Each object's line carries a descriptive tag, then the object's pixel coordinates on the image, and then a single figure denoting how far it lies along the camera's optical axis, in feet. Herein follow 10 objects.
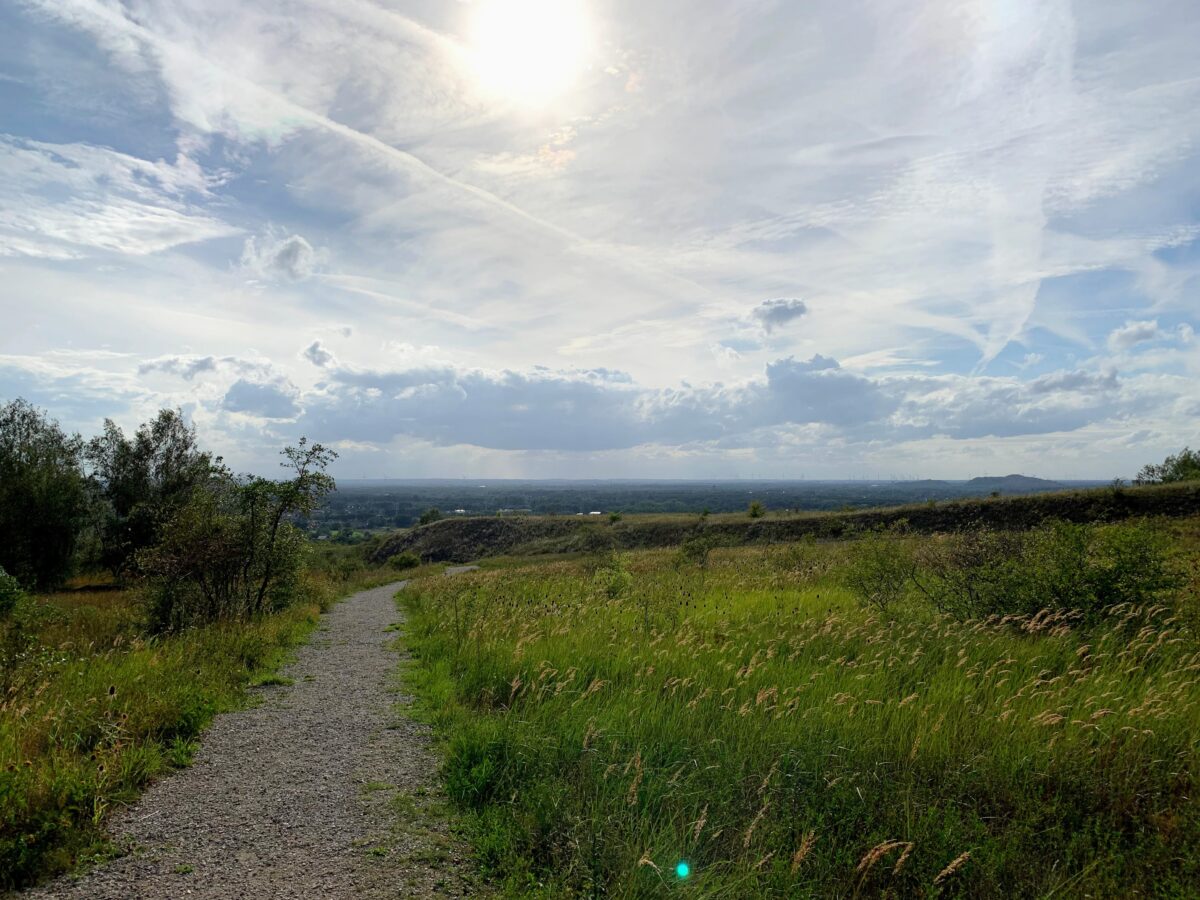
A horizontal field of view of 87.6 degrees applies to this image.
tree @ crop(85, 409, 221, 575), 150.30
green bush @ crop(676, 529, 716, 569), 89.66
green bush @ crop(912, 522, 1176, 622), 33.40
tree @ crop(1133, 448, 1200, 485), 191.29
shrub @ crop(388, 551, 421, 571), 179.52
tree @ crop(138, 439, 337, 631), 53.88
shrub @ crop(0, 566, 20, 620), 49.73
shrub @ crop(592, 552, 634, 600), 55.68
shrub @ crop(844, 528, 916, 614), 42.93
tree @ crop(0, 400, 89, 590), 128.67
